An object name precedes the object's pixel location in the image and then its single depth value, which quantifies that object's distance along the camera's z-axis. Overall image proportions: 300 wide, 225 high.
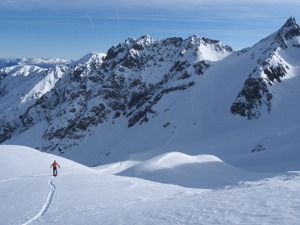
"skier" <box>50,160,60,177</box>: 30.30
